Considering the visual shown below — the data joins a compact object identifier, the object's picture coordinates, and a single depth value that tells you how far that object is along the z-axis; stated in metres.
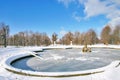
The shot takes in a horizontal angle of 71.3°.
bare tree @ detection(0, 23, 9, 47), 17.51
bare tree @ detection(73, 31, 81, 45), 27.35
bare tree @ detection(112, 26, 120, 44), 23.30
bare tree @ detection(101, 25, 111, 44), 24.04
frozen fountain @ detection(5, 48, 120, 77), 3.86
